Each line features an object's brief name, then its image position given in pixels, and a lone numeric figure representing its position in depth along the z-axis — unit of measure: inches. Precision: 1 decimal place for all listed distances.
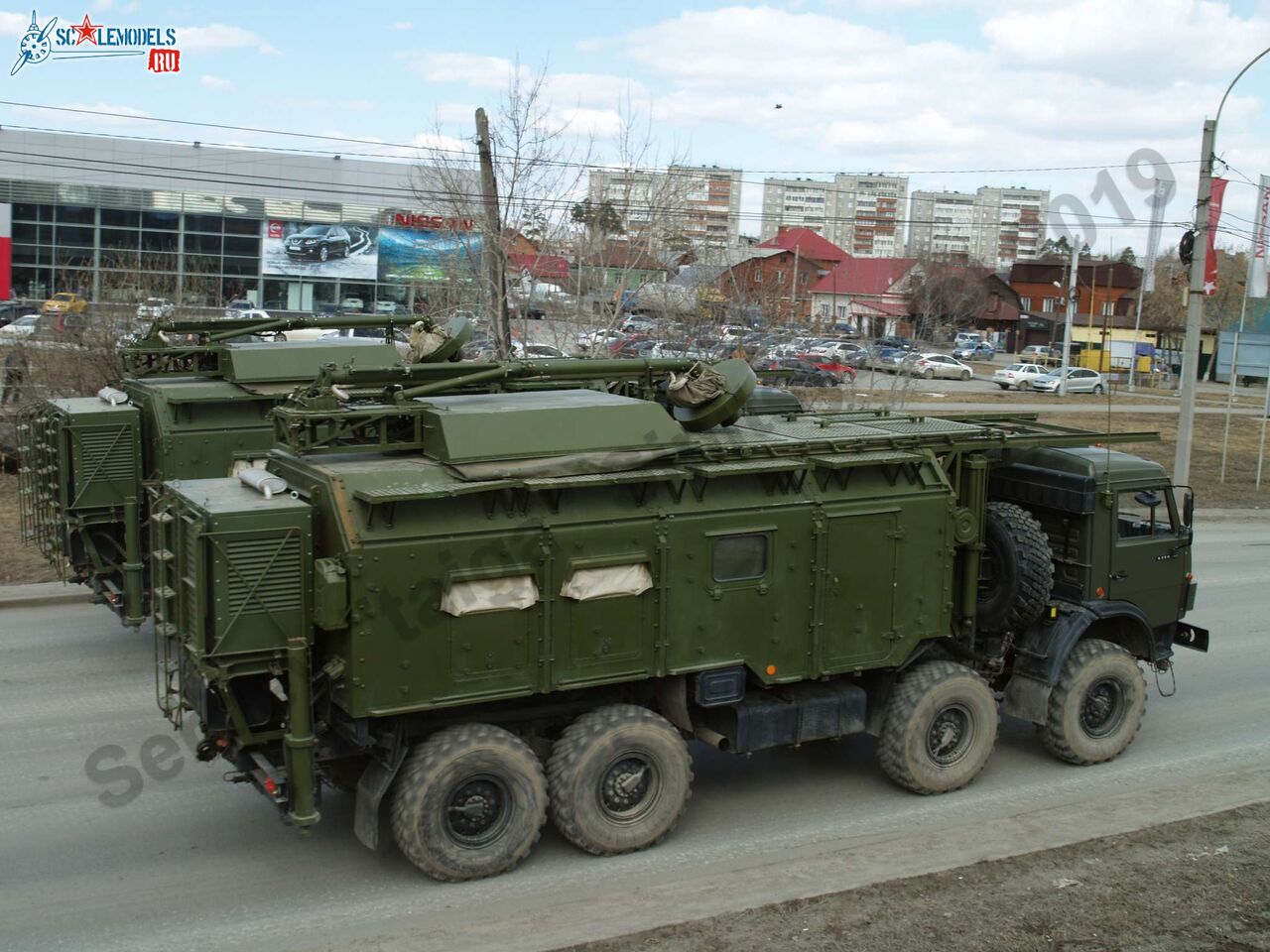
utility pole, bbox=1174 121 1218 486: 792.3
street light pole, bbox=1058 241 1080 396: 1527.7
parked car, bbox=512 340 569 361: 920.0
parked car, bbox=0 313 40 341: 920.3
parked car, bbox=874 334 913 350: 1976.9
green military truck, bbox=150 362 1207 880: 291.9
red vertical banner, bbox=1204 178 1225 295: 796.0
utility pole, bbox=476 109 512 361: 753.6
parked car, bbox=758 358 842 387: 1189.7
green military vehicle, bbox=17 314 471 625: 490.9
